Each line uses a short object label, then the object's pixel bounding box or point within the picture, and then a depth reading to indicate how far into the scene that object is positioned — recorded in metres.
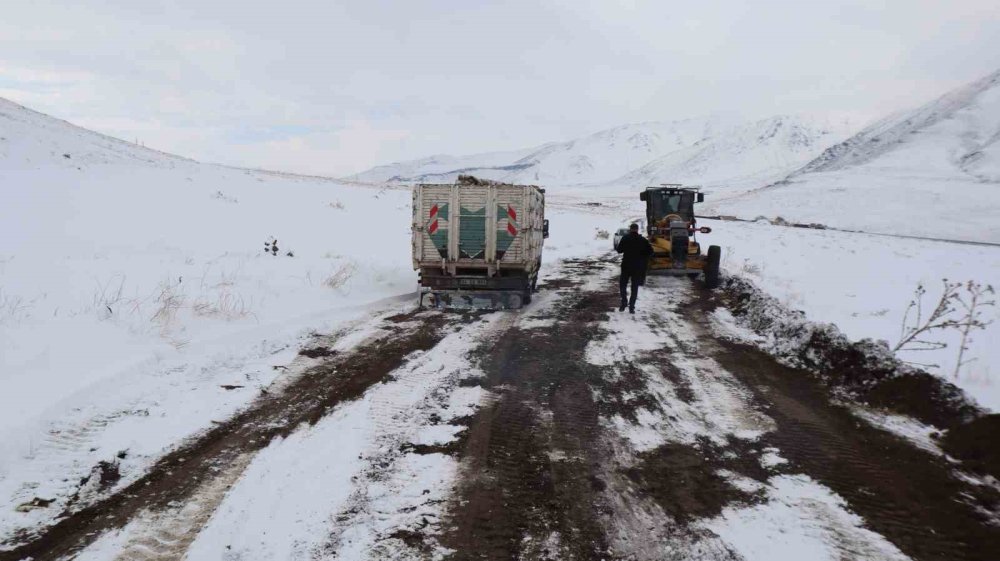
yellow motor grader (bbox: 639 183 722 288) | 14.22
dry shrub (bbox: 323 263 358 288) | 11.48
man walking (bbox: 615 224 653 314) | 10.59
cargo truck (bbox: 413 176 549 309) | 11.05
